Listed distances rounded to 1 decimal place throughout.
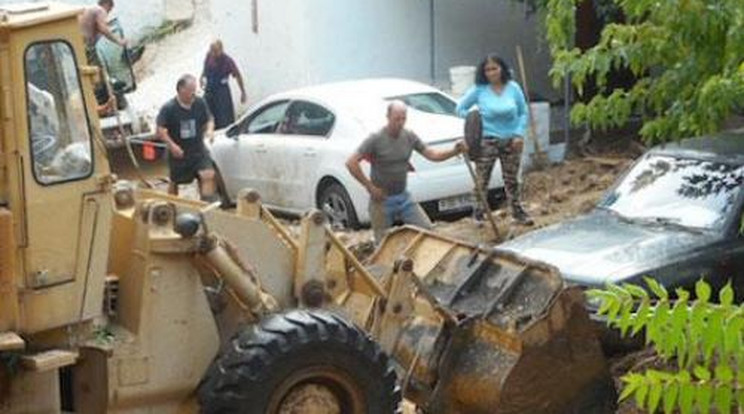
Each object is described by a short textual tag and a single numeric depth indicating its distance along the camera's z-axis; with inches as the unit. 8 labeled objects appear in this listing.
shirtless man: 595.4
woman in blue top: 575.2
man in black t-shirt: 573.6
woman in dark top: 804.0
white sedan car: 594.2
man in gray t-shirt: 486.0
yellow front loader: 255.0
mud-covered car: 399.2
